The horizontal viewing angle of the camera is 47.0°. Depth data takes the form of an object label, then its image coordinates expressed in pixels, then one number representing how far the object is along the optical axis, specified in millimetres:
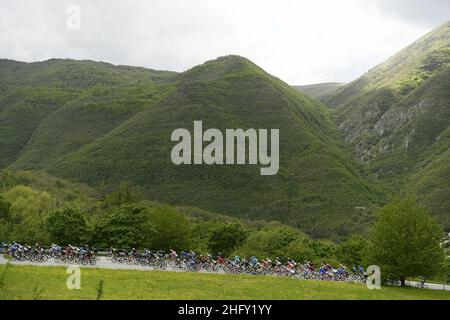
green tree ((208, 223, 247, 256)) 74625
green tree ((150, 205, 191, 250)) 62812
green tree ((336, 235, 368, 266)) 73438
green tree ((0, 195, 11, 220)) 82438
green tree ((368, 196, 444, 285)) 44094
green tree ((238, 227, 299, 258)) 65125
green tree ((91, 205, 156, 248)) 59031
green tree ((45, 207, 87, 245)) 60875
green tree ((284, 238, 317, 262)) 62831
